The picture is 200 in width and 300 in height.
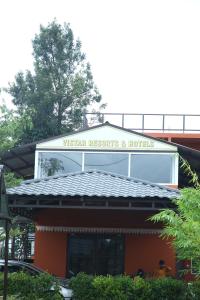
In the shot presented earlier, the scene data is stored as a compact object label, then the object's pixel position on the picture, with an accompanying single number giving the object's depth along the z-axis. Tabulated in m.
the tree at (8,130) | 21.94
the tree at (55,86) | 47.38
